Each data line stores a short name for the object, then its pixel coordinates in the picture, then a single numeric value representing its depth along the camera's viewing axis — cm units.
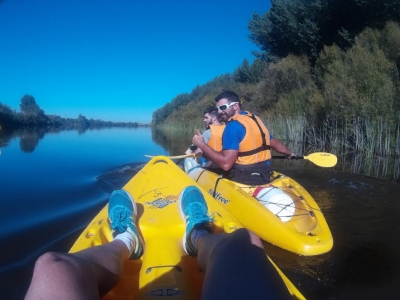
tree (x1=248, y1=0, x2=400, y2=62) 1574
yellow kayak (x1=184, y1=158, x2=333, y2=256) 288
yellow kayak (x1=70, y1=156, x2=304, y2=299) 175
